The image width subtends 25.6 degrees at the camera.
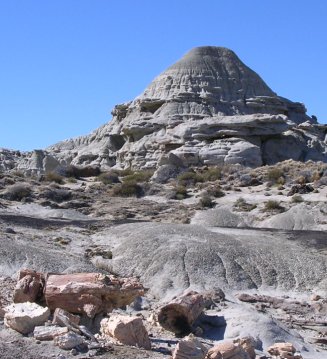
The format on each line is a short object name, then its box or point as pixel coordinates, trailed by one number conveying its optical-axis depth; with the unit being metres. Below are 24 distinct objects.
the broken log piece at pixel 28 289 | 12.80
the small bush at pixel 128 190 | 41.62
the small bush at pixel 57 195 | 39.09
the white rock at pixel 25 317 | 11.06
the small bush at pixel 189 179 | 43.62
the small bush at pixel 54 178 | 46.19
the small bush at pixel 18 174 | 49.00
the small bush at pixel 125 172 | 49.53
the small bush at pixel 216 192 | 38.96
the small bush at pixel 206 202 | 36.62
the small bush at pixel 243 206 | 34.46
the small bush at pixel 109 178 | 46.04
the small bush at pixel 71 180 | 47.24
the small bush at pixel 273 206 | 33.66
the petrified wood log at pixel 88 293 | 12.39
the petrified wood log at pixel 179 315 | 13.40
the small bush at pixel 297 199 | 35.19
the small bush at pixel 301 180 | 40.00
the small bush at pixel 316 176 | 40.81
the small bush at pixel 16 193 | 38.00
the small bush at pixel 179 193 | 40.12
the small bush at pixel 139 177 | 45.08
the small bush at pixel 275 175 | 41.91
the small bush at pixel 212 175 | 44.53
